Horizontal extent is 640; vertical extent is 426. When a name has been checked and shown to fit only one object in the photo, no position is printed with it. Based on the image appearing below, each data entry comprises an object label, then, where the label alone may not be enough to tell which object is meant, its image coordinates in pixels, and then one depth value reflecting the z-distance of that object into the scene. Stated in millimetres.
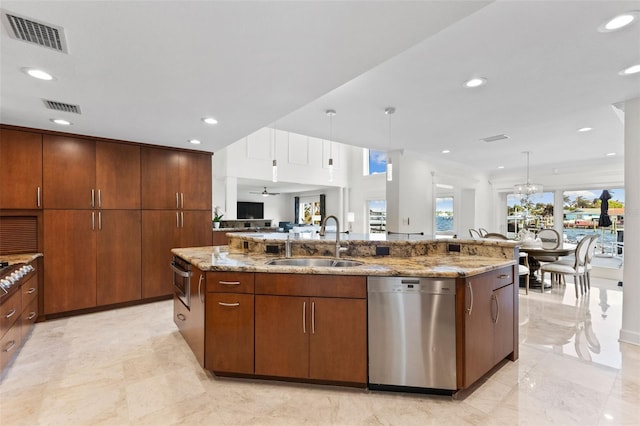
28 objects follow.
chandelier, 6109
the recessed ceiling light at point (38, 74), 2109
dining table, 4996
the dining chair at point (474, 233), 6742
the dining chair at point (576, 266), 4652
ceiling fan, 11477
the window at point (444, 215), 7914
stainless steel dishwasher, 2068
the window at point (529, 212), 7211
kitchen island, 2123
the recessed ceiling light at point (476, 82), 2621
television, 12146
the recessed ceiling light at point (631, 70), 2391
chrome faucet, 2659
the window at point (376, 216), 9734
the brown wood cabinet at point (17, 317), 2391
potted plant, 6423
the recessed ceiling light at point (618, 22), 1767
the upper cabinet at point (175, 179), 4297
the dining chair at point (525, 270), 4690
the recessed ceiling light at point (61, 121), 3205
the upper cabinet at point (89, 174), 3637
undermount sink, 2686
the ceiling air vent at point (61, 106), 2748
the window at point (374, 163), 9477
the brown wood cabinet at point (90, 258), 3662
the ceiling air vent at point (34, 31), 1585
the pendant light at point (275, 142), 8430
